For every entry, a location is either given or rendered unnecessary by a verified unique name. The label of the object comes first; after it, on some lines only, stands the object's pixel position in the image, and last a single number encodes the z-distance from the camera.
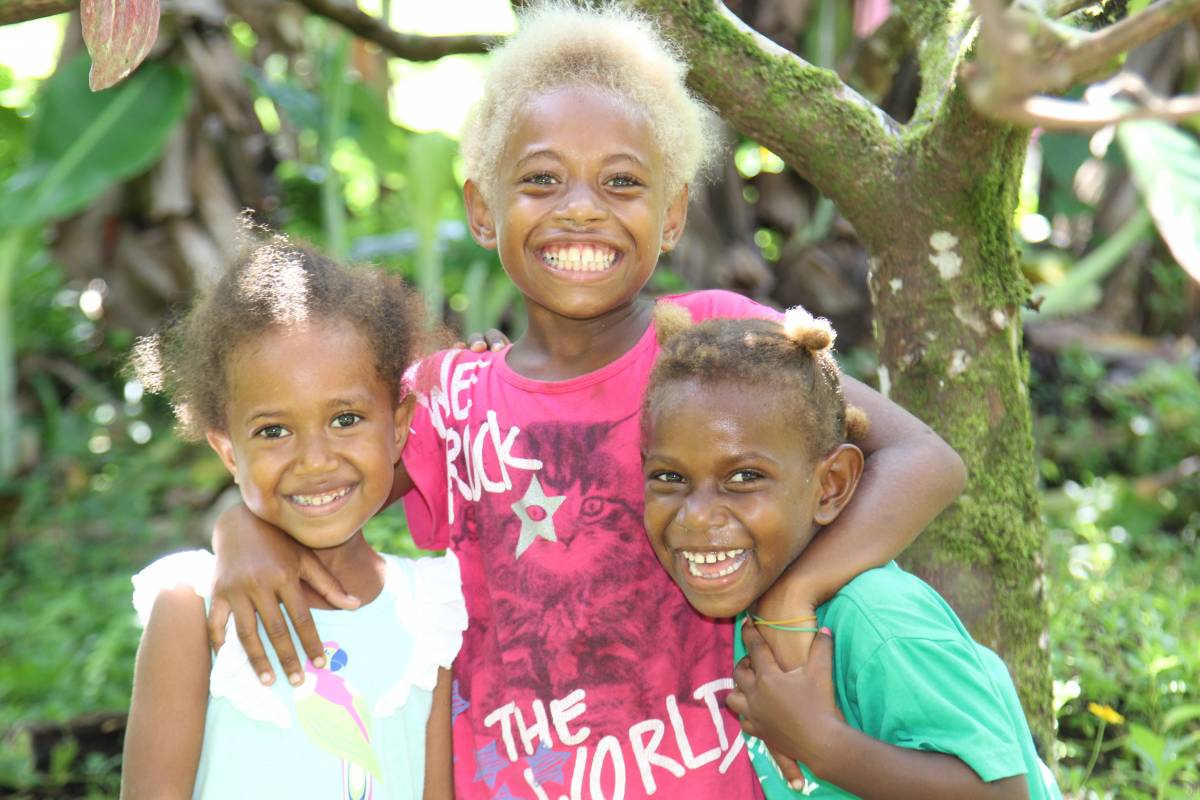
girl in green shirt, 1.67
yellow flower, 2.60
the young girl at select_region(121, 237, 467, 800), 1.85
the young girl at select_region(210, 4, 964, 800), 1.98
